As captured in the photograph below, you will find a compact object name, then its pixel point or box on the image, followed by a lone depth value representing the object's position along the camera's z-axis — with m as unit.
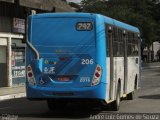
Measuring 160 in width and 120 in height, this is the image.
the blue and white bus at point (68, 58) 15.23
